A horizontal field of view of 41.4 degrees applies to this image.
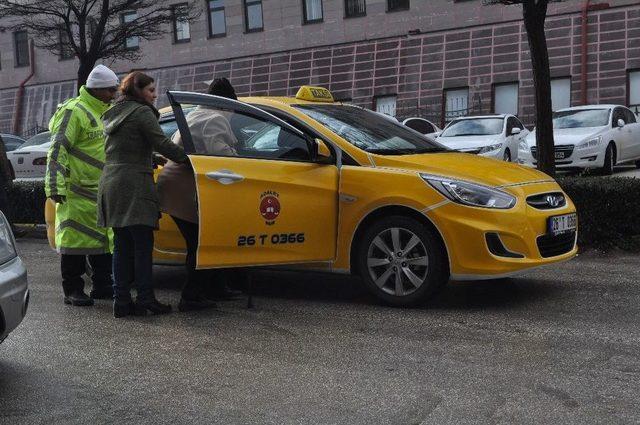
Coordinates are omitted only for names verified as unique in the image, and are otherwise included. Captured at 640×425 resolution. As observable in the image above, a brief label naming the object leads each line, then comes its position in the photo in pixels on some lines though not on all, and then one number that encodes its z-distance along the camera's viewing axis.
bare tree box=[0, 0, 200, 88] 23.02
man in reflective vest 6.32
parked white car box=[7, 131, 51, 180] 15.95
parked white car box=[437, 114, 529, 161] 17.14
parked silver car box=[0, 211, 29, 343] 4.25
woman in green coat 5.89
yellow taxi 5.81
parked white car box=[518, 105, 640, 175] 16.14
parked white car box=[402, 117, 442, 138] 21.34
